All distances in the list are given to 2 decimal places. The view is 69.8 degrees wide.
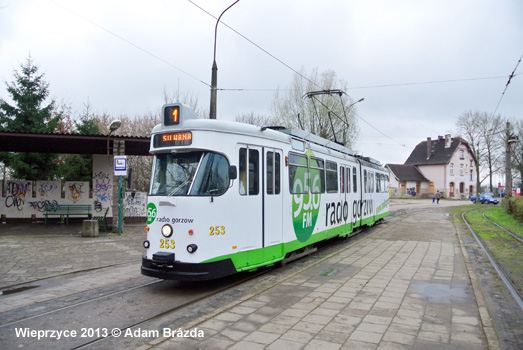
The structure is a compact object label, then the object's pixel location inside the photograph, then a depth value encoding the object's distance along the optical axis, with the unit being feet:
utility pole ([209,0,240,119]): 41.98
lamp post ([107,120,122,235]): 46.88
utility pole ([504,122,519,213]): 90.98
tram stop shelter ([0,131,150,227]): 54.94
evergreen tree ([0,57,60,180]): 67.51
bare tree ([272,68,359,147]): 102.53
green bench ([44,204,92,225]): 57.77
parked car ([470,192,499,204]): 163.37
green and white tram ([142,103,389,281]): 21.30
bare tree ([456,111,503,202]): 167.44
